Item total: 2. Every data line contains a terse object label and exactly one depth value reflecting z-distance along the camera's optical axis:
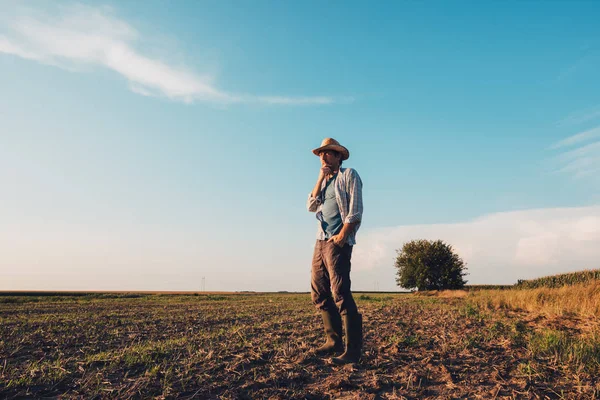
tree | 52.00
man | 5.30
